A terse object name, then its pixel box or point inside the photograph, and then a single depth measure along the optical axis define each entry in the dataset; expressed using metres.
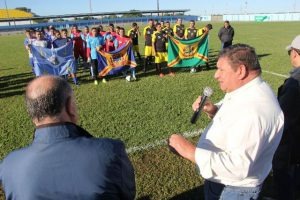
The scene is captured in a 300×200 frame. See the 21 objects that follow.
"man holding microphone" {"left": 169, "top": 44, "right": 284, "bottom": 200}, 1.62
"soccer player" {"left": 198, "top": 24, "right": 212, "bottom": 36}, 9.71
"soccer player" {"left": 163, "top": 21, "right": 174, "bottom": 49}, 9.38
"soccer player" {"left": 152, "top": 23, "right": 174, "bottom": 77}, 9.04
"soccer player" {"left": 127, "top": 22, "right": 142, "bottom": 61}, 10.91
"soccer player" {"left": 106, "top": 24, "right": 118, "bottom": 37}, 9.66
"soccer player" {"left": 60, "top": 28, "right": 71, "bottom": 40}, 9.97
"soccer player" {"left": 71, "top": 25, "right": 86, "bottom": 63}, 10.47
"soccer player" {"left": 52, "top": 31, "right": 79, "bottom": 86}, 8.34
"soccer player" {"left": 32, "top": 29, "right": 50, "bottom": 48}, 8.40
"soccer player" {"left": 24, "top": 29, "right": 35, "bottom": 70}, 9.41
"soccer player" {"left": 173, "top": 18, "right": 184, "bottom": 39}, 10.23
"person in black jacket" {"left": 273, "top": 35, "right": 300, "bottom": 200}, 2.34
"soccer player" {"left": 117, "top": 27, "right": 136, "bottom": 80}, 9.09
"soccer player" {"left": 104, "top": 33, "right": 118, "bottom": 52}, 9.28
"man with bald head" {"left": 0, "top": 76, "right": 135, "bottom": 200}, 1.27
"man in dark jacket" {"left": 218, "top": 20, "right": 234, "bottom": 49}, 10.79
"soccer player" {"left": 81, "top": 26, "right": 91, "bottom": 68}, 10.58
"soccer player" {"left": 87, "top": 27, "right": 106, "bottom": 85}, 8.41
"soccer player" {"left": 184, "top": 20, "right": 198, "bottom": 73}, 9.74
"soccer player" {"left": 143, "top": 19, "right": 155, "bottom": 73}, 9.99
